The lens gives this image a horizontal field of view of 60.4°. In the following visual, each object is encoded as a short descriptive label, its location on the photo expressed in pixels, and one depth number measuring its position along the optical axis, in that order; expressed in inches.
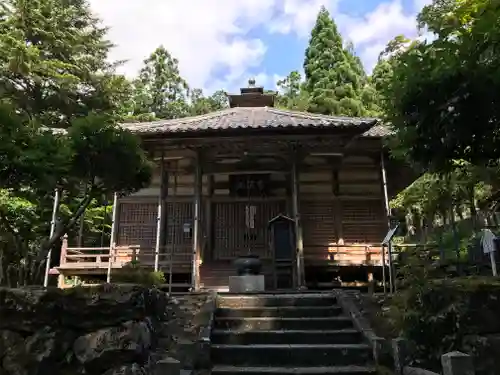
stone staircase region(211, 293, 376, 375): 243.0
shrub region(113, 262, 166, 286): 357.5
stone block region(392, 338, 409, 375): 223.1
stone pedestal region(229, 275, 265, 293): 398.3
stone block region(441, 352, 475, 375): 172.2
